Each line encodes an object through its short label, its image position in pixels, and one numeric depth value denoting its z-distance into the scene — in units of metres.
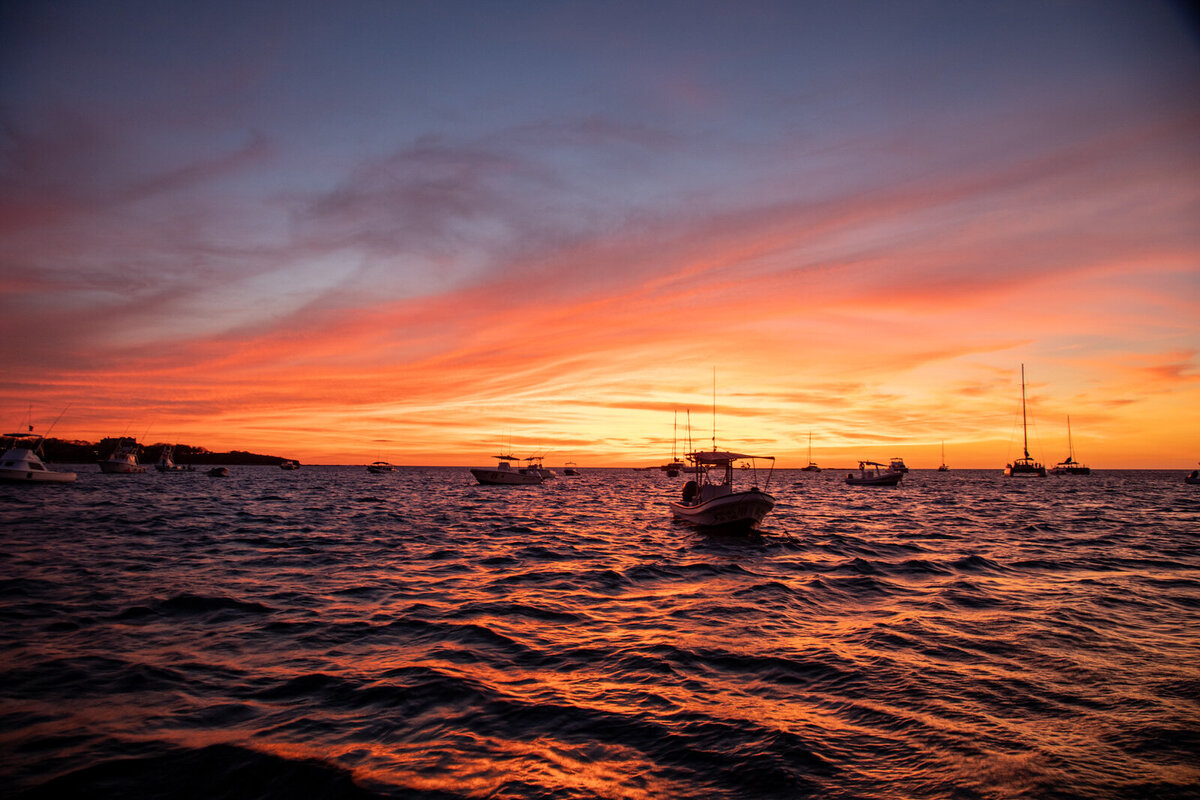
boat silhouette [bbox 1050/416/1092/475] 182.88
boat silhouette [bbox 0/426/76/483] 59.22
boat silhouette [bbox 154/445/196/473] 140.50
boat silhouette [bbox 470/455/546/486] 103.21
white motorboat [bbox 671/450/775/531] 30.97
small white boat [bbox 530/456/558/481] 117.39
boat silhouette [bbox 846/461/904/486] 115.44
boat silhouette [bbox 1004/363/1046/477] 157.25
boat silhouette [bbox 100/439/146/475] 115.31
